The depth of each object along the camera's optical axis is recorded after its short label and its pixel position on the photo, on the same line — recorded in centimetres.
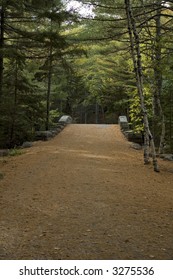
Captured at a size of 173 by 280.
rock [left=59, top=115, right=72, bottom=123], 2345
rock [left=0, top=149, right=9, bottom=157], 1284
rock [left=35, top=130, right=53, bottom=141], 1733
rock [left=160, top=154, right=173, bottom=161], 1270
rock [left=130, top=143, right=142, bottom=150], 1525
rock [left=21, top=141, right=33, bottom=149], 1499
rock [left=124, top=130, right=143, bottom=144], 1800
